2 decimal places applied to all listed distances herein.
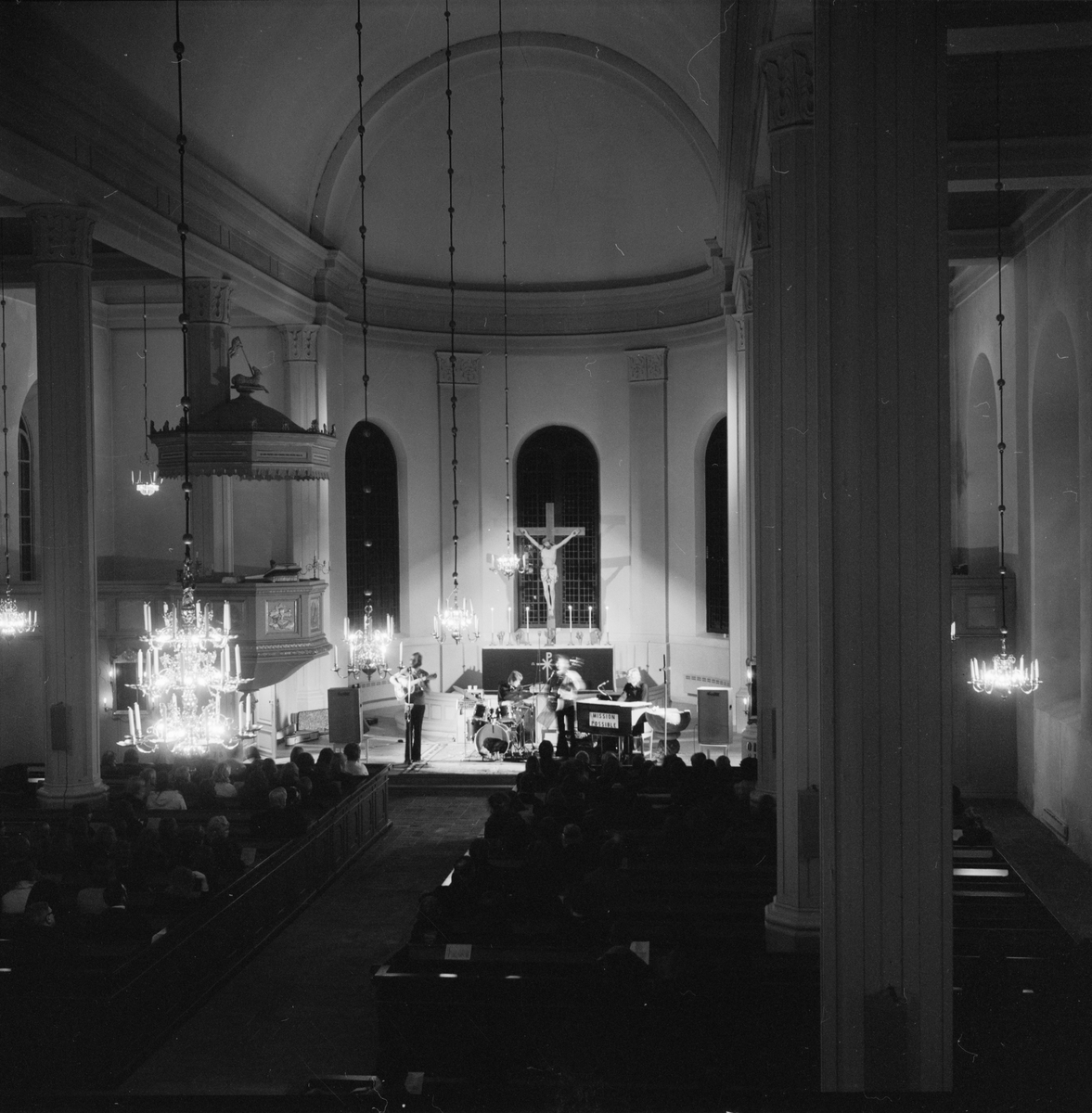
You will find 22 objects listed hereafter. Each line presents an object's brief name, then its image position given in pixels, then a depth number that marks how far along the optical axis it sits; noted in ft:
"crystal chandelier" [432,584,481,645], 54.00
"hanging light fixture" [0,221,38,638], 52.80
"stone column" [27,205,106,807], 42.88
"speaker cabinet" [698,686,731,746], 60.29
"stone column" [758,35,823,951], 26.61
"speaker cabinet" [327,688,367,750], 61.21
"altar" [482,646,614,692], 69.21
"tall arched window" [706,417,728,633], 73.36
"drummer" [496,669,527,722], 62.93
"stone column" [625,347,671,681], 74.69
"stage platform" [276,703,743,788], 59.36
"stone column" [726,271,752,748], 56.85
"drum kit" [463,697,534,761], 61.21
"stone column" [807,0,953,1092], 16.71
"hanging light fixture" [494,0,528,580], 67.15
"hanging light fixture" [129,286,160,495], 60.64
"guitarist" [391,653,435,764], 60.18
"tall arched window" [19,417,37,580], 62.23
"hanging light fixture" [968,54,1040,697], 40.19
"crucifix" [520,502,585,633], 72.90
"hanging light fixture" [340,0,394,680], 49.06
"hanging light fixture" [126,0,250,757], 27.12
